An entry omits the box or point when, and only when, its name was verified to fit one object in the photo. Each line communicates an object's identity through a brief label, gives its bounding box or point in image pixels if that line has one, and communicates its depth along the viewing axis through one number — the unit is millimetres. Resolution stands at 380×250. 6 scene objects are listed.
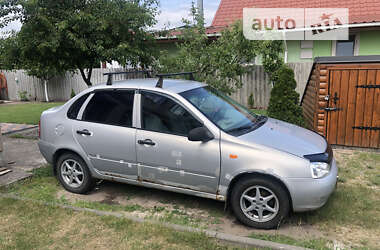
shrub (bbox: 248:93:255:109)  13648
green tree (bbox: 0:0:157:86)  7641
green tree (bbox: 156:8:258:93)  8070
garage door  6891
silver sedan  3830
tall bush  8172
